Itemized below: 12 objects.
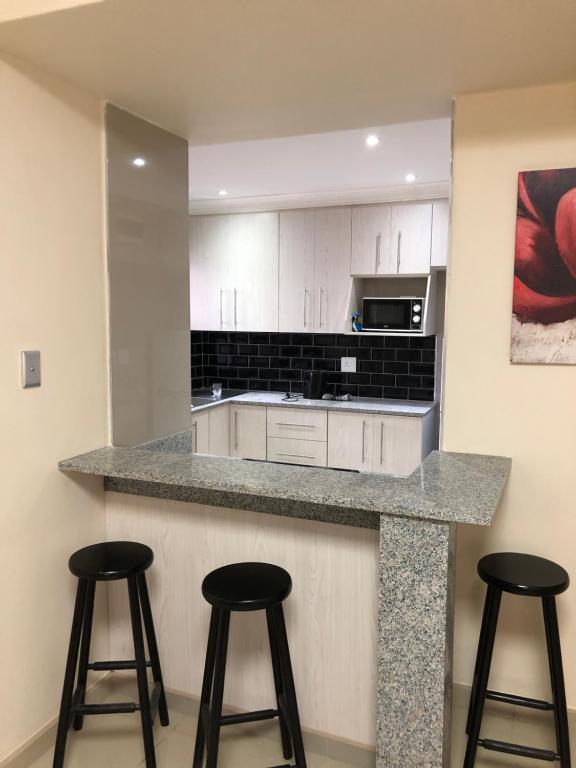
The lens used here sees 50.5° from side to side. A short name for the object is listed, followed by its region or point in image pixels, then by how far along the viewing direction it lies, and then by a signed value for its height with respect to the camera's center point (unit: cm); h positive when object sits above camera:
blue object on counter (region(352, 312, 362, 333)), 464 +4
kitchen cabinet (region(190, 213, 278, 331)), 482 +44
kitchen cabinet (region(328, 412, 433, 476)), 433 -83
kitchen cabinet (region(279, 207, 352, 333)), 457 +44
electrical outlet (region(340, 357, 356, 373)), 502 -30
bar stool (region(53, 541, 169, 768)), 194 -98
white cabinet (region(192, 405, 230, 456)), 439 -79
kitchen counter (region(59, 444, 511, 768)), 167 -66
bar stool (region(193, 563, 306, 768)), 173 -92
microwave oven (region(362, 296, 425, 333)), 446 +10
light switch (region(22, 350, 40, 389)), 200 -15
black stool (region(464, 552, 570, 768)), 183 -96
